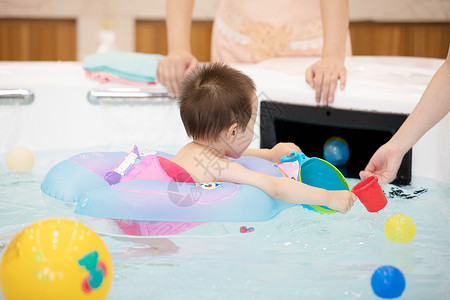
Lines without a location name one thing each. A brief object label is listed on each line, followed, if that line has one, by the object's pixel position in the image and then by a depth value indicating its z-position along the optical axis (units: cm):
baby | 204
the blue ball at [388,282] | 175
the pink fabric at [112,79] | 265
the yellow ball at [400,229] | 198
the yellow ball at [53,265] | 161
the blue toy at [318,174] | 212
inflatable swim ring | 197
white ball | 241
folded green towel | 264
